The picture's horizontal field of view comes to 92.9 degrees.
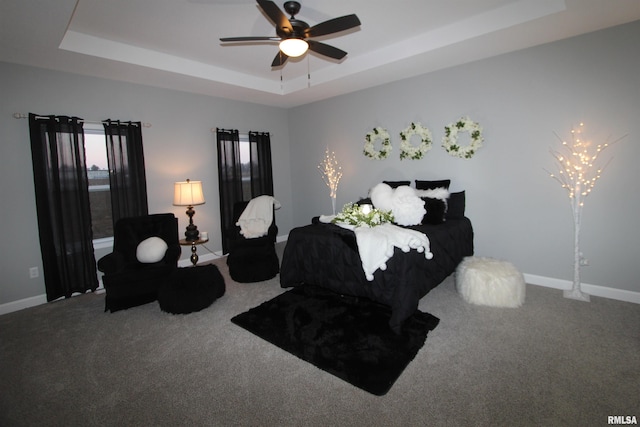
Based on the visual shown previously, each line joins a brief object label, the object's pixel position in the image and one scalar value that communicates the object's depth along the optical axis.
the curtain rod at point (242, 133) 5.16
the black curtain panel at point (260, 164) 5.75
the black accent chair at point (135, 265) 3.25
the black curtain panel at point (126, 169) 4.09
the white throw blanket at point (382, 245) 2.77
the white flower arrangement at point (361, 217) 3.24
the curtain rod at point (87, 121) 3.40
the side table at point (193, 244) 4.37
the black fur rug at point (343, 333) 2.22
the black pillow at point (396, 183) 4.60
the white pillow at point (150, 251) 3.53
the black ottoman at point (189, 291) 3.16
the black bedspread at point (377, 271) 2.72
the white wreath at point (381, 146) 4.90
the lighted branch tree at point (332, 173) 5.71
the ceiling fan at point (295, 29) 2.27
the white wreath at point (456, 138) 3.98
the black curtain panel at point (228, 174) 5.23
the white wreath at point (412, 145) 4.44
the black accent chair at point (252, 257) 4.02
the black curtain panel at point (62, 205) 3.53
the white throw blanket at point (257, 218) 4.53
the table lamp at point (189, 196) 4.28
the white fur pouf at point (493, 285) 3.10
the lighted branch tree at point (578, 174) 3.27
